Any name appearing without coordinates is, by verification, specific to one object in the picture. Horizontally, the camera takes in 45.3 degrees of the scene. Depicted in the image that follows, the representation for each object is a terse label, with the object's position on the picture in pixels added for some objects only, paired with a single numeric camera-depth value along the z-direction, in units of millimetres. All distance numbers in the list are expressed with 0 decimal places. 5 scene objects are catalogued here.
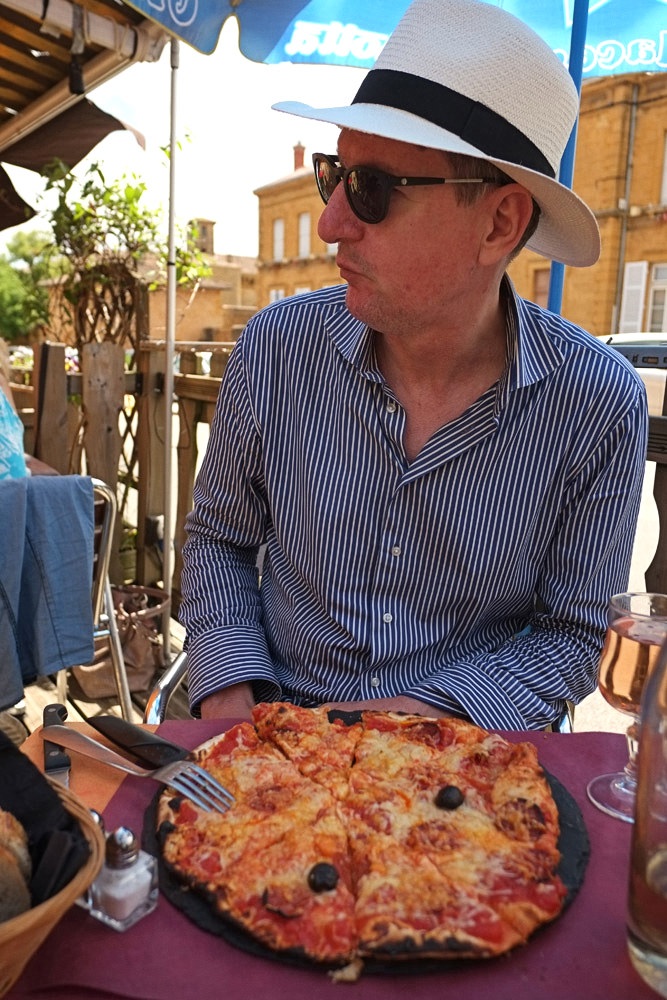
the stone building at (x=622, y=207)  24922
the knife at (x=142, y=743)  1173
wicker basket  678
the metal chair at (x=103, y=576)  3174
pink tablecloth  792
